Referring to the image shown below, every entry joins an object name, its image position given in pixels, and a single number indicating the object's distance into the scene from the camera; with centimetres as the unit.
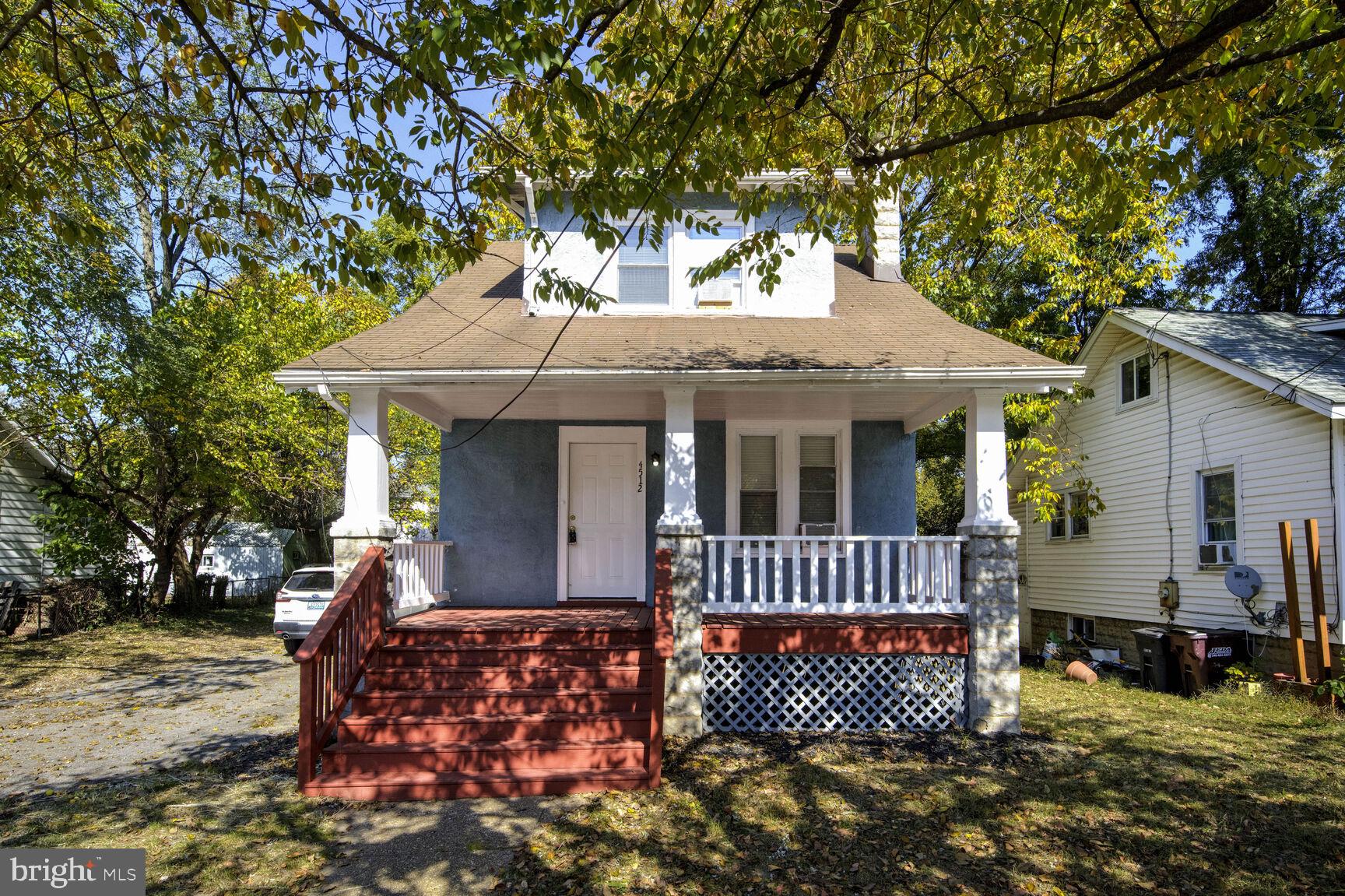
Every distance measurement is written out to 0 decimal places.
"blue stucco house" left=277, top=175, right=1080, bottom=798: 661
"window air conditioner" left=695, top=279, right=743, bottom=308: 980
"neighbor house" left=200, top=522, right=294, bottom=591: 3023
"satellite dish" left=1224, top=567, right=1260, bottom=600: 1087
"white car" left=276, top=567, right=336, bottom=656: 1355
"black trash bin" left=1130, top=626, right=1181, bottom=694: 1119
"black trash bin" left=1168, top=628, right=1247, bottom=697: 1072
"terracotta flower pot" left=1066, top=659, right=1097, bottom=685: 1210
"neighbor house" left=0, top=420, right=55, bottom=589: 1630
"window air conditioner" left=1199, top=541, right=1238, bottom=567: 1173
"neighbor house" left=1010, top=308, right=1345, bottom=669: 1043
